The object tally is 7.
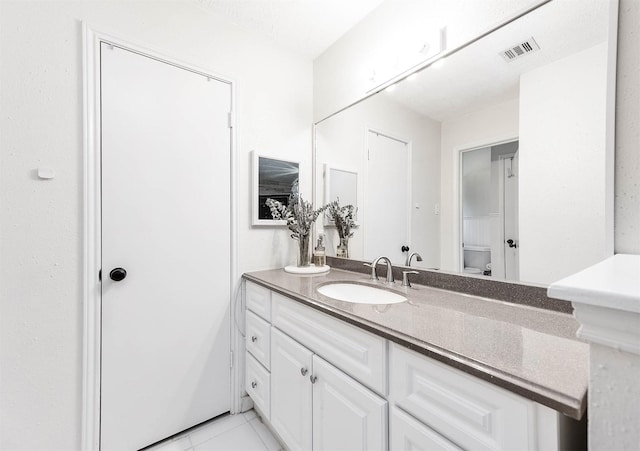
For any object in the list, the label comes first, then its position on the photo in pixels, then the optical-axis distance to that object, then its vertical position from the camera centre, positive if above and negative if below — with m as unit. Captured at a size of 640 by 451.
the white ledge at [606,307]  0.38 -0.12
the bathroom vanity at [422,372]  0.54 -0.39
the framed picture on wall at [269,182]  1.75 +0.28
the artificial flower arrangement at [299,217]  1.81 +0.05
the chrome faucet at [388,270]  1.44 -0.25
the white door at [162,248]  1.31 -0.13
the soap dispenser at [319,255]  1.87 -0.21
